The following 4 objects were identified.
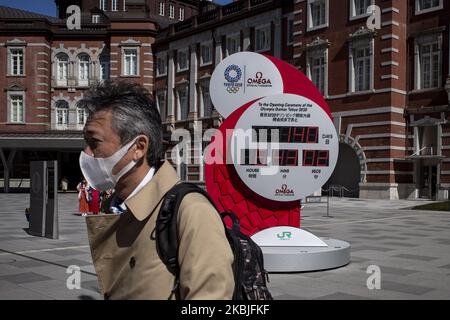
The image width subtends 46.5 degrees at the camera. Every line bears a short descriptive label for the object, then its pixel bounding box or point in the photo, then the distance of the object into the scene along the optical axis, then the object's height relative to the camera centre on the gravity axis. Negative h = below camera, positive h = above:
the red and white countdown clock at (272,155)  9.50 -0.07
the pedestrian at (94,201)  17.94 -1.75
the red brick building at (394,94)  27.55 +3.16
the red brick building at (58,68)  44.50 +7.24
